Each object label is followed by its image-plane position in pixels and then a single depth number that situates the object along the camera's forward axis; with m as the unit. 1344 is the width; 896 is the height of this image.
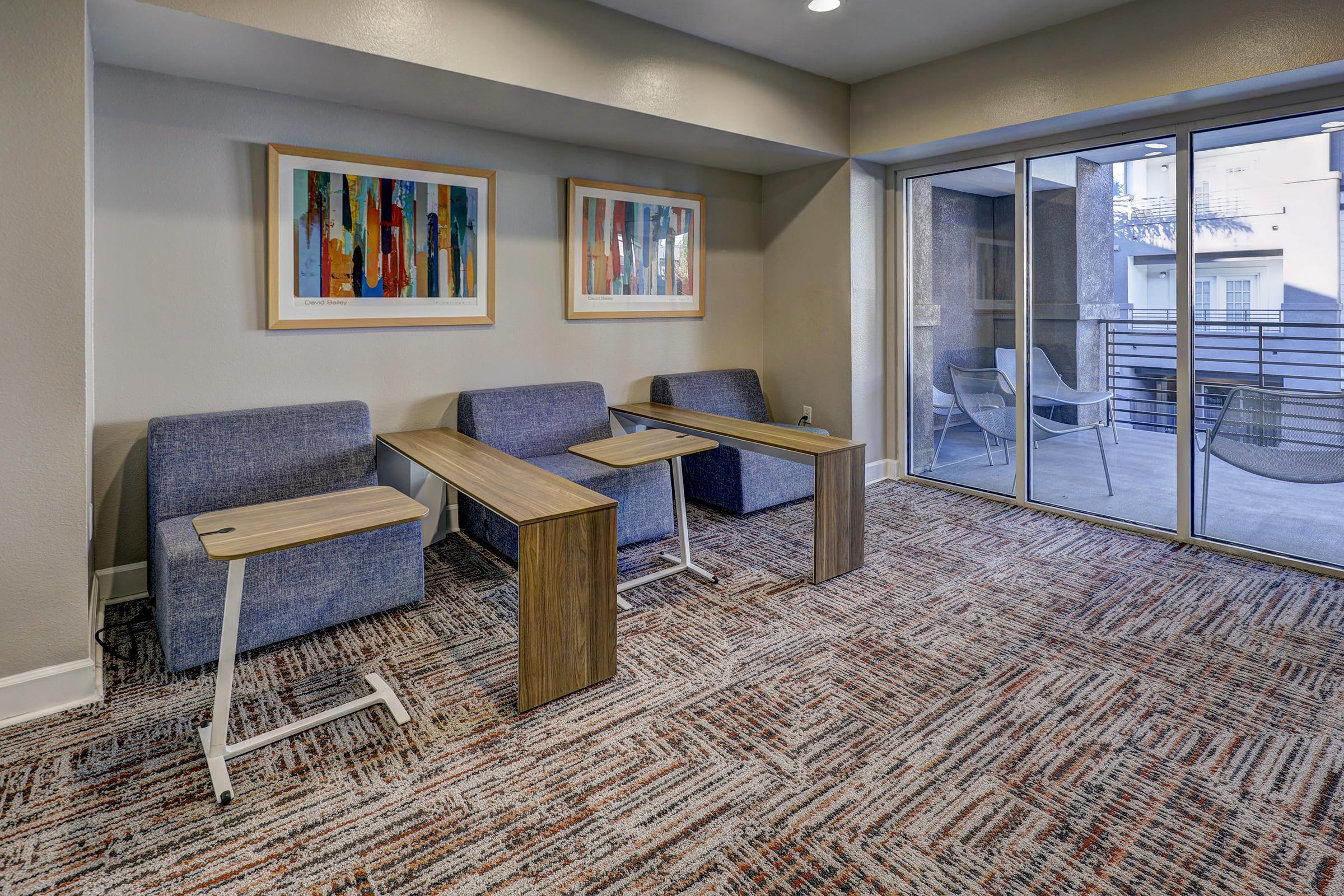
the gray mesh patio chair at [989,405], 3.54
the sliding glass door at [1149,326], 2.69
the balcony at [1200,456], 2.71
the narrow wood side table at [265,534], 1.53
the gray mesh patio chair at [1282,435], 2.66
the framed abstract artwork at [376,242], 2.73
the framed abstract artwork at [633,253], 3.50
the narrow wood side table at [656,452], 2.38
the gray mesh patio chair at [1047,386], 3.36
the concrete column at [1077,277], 3.18
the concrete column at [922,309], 3.92
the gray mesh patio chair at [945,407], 3.90
